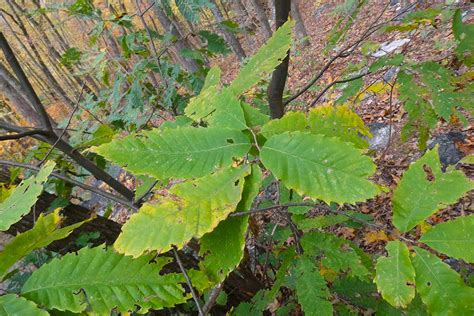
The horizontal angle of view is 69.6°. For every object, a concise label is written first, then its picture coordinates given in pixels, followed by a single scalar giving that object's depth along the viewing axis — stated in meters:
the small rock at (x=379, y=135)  4.53
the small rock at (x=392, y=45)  6.77
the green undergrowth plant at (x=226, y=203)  0.82
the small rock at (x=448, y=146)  3.68
